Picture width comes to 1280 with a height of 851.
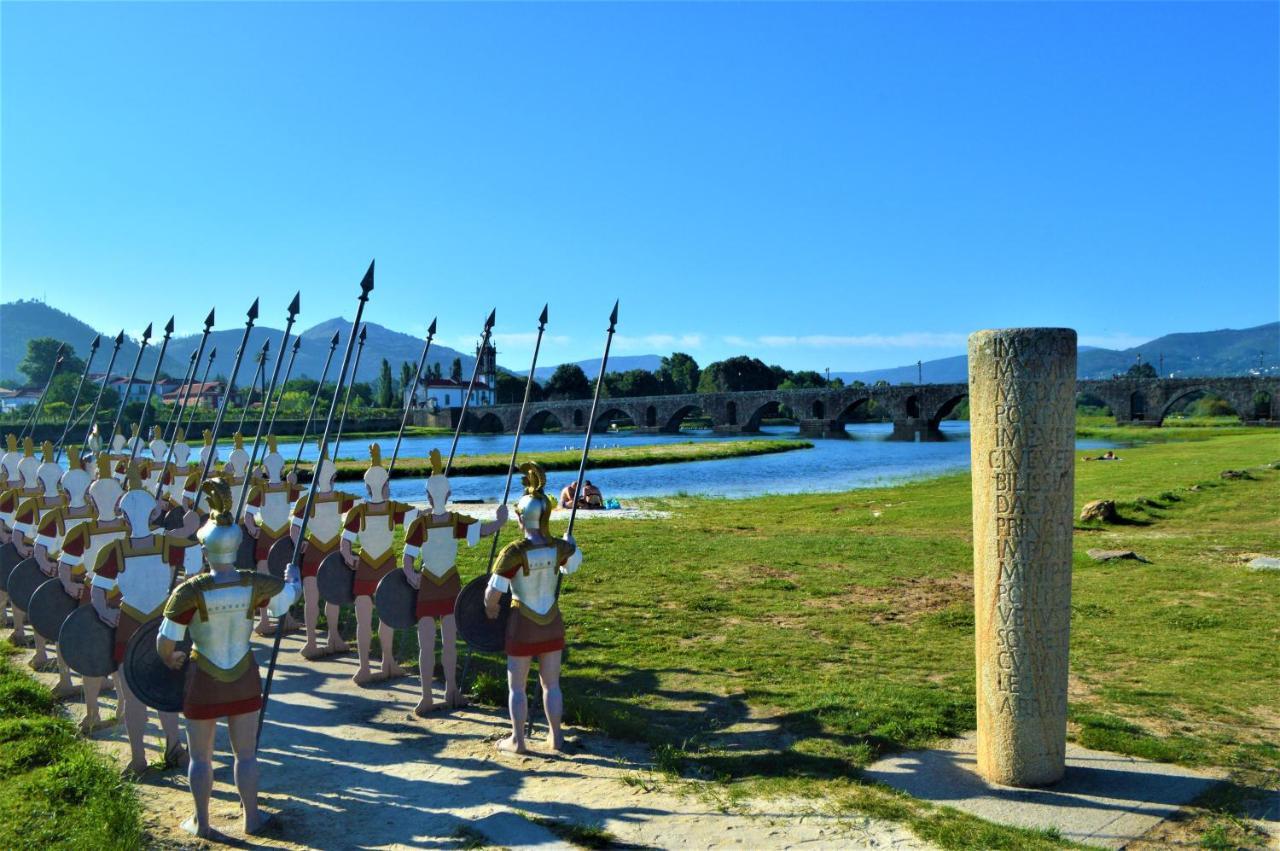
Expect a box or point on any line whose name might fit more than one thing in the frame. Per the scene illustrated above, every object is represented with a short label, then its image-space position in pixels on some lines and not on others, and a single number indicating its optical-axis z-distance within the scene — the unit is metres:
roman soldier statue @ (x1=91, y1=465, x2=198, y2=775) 8.13
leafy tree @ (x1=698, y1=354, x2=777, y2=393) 163.00
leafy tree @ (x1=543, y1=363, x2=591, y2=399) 145.75
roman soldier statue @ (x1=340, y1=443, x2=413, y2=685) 10.68
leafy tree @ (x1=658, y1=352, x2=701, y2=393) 175.80
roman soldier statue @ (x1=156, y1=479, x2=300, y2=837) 6.86
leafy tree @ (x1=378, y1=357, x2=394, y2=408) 149.75
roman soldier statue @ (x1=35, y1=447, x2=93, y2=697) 10.18
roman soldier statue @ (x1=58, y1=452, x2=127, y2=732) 9.25
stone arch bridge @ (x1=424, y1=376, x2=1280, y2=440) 86.62
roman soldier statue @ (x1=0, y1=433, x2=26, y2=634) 12.24
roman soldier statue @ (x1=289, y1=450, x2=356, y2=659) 11.77
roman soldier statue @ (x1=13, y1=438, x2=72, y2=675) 10.44
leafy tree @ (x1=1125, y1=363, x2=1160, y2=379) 163.10
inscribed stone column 7.23
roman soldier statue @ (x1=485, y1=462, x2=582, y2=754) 8.32
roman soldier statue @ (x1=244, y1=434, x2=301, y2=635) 12.76
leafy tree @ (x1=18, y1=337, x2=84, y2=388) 142.62
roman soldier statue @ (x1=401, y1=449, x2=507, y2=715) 9.72
